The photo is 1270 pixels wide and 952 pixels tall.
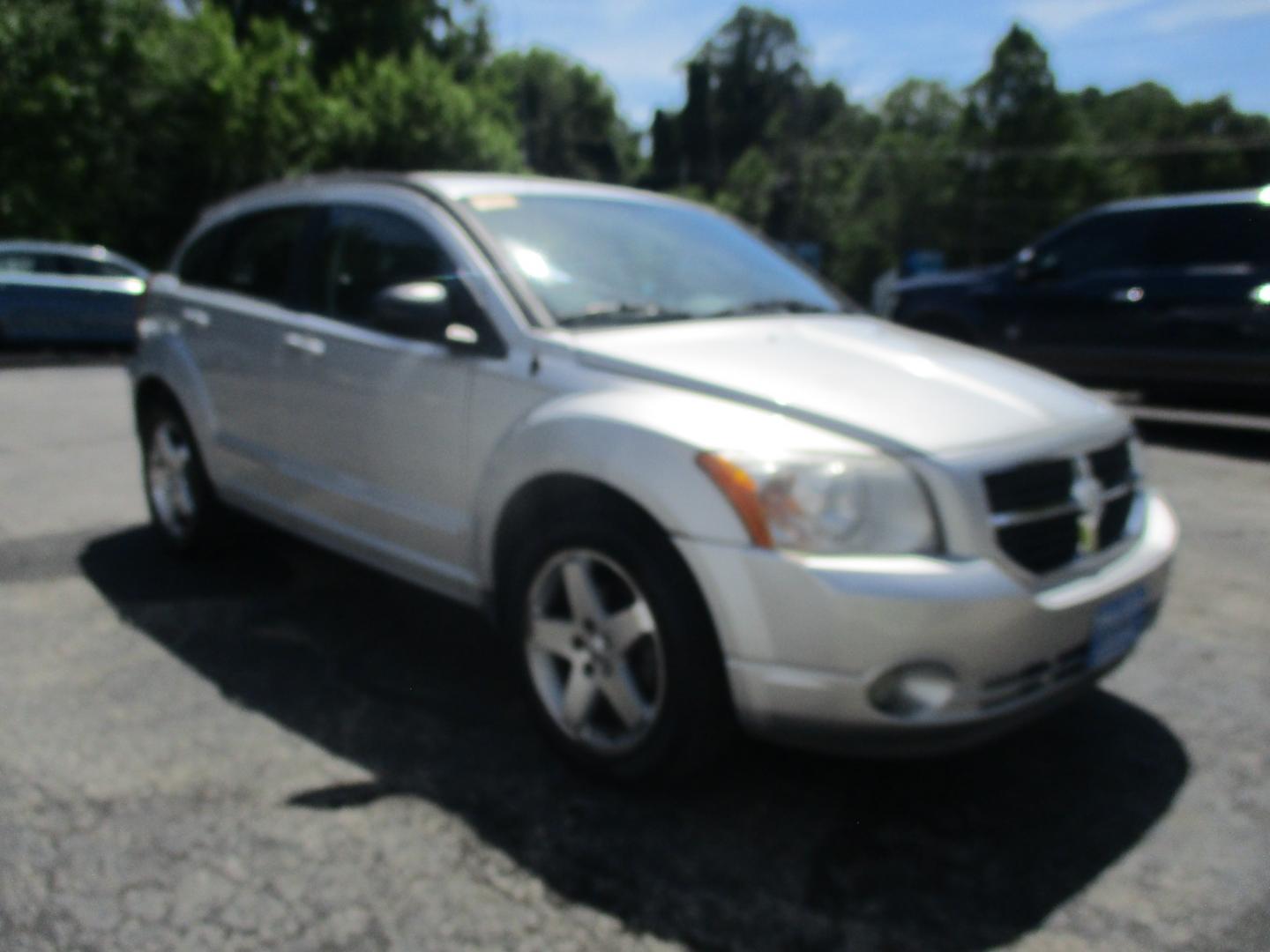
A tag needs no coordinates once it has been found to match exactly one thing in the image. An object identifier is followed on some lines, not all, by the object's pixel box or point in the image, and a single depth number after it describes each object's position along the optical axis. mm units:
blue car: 15680
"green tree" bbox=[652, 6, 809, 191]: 98938
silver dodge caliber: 2652
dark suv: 8492
